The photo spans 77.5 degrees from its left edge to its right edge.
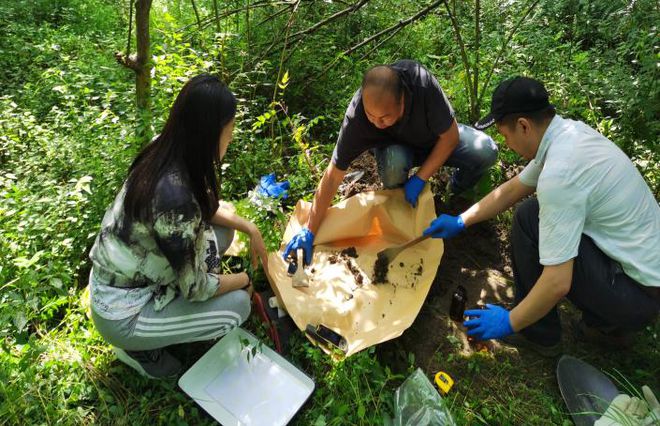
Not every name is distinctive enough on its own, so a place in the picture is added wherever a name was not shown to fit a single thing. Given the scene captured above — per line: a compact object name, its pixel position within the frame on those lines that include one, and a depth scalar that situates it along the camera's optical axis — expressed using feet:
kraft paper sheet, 7.42
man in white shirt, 5.62
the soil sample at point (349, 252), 8.74
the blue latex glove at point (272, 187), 9.25
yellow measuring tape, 6.58
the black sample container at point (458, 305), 7.68
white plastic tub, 6.43
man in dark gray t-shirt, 7.39
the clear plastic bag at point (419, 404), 5.88
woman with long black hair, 5.31
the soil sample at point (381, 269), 8.22
